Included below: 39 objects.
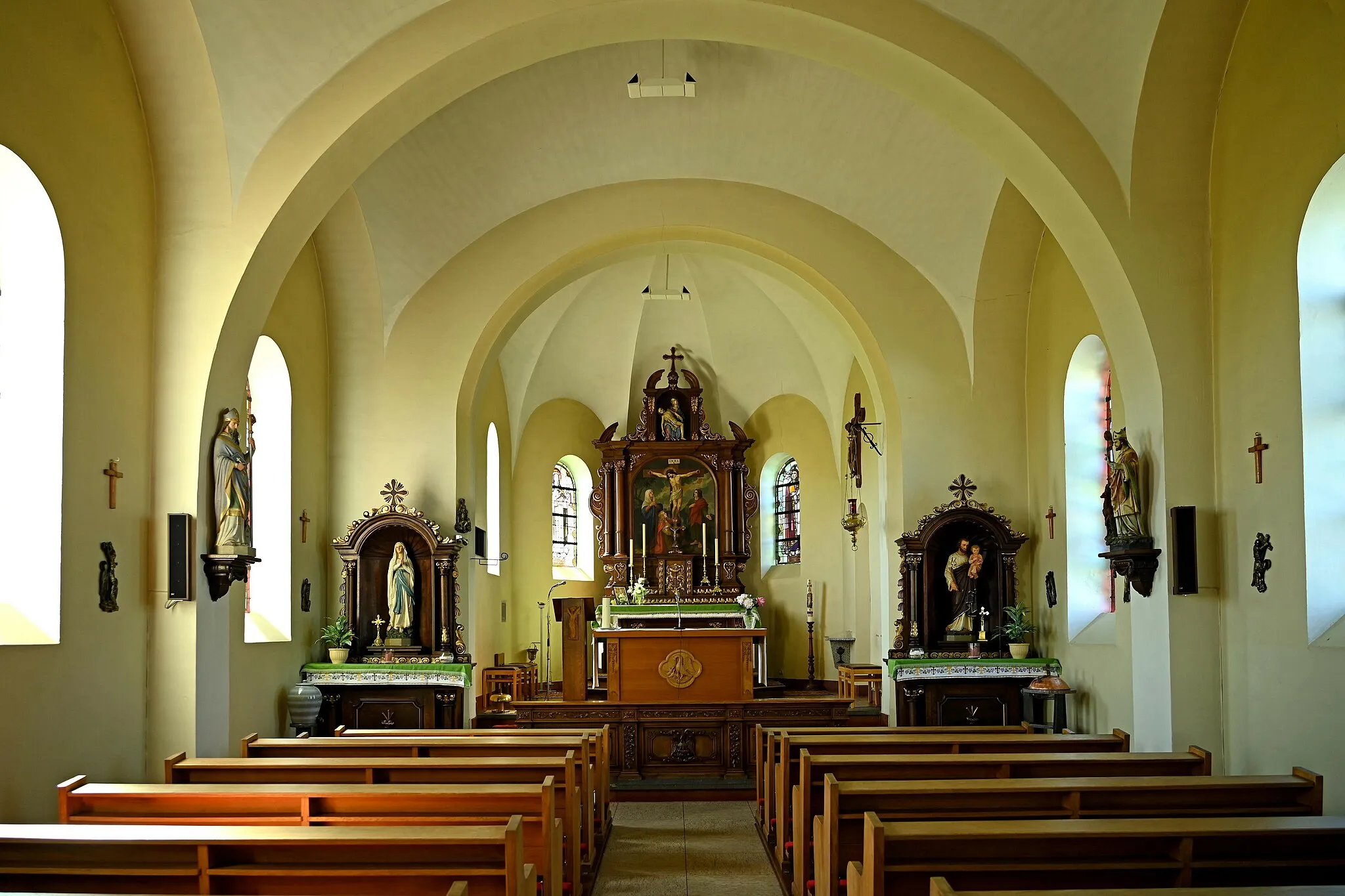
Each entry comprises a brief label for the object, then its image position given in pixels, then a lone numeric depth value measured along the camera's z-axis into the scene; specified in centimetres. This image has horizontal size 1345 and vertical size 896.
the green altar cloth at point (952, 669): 1177
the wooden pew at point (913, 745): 767
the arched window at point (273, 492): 1155
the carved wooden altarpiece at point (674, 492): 1945
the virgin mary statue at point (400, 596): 1248
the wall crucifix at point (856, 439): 1349
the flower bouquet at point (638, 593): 1778
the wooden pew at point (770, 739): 880
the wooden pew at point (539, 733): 906
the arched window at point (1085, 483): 1127
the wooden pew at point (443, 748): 796
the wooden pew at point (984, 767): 666
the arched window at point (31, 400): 725
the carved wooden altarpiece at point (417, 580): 1241
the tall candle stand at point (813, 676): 1883
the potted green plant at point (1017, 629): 1191
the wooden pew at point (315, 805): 568
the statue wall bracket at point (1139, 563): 826
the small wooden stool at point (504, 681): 1538
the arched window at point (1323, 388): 709
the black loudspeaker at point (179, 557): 815
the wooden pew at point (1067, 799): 572
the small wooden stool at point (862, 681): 1511
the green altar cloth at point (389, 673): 1195
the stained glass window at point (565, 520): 2016
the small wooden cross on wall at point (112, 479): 779
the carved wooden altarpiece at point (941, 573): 1219
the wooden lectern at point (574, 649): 1441
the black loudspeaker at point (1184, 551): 805
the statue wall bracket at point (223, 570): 831
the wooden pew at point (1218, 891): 374
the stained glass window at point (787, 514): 2002
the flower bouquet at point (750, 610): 1612
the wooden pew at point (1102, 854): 475
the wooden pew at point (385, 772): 687
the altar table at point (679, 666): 1320
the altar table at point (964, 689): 1177
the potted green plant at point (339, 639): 1216
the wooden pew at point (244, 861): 477
